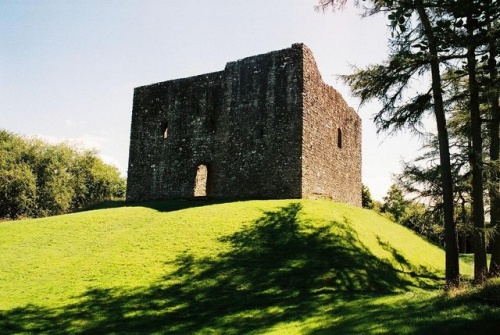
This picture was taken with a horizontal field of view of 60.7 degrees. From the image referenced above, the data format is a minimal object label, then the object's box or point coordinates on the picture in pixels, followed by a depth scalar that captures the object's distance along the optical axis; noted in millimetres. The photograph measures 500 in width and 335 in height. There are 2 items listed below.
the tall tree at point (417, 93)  13023
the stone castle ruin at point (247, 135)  21375
